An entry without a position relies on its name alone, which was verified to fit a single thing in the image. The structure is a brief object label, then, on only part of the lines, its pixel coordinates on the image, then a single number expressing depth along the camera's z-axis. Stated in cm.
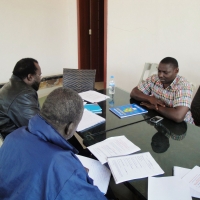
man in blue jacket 65
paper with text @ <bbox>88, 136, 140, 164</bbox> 106
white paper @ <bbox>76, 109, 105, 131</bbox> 135
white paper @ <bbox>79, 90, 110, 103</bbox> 189
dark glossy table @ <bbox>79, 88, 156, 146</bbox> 125
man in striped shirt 152
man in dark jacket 138
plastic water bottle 202
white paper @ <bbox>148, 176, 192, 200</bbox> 80
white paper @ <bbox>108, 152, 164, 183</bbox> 91
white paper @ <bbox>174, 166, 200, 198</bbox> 91
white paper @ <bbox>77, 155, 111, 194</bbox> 92
